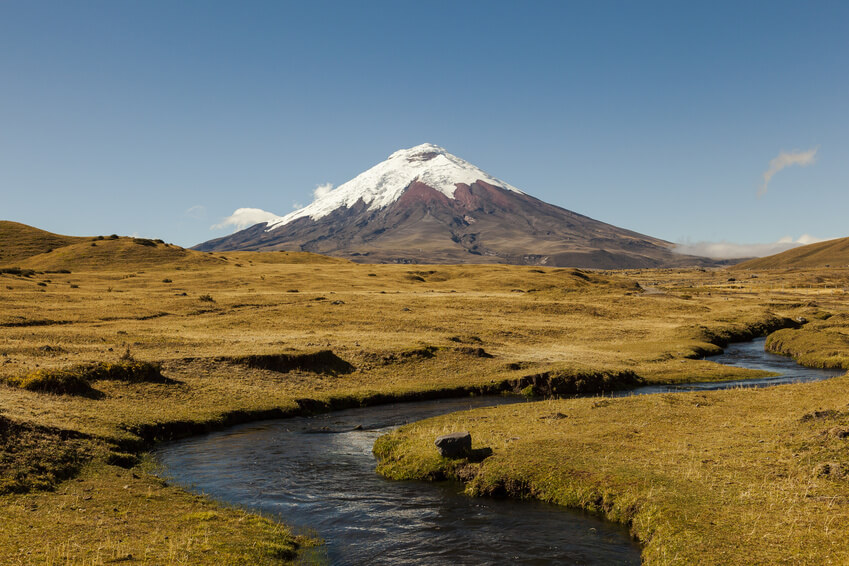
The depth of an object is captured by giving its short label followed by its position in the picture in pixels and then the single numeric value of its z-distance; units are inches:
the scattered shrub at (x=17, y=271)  4443.9
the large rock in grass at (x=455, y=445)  1124.7
